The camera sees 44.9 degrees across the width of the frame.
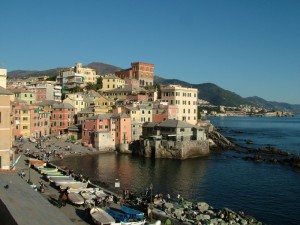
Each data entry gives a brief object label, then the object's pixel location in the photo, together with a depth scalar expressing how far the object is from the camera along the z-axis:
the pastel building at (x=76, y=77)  119.31
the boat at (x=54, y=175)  45.47
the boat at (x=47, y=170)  47.47
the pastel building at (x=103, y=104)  90.69
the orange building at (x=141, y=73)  133.75
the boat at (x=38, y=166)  50.17
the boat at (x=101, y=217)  26.26
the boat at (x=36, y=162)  52.70
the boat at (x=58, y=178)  42.55
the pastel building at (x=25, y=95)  94.21
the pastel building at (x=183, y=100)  95.94
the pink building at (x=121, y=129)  80.44
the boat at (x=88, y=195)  34.28
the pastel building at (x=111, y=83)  117.06
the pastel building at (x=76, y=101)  95.94
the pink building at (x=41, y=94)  105.24
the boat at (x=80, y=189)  37.18
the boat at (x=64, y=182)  39.97
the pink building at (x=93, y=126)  79.62
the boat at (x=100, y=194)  35.65
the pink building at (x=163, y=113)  87.41
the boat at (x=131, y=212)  28.69
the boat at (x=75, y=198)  31.75
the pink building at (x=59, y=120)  89.56
